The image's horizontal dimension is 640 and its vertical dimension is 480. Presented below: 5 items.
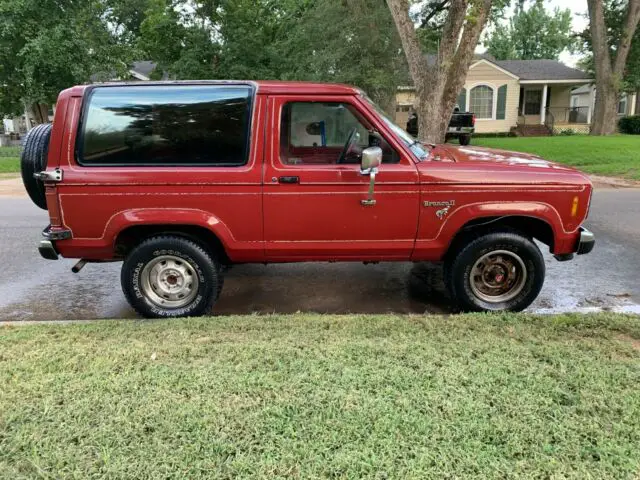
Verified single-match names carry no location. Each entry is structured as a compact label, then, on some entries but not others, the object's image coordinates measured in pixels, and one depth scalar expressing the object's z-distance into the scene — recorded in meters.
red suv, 4.33
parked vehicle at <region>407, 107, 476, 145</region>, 22.02
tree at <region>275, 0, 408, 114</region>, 18.28
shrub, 31.40
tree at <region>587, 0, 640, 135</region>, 26.52
